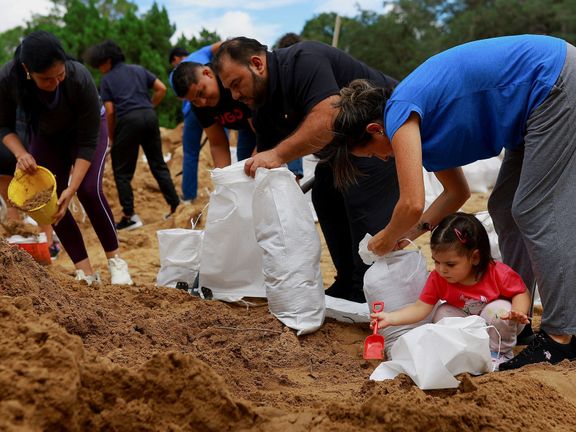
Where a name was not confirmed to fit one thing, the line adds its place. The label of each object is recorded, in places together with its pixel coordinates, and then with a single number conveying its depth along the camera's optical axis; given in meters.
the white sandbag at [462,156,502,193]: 8.23
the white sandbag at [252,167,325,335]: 3.58
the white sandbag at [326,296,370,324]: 3.78
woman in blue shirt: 2.72
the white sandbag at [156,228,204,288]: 4.27
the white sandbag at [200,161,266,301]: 3.80
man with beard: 3.54
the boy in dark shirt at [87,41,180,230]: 6.95
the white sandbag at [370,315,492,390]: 2.54
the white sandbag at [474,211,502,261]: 4.16
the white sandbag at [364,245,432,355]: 3.25
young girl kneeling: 3.02
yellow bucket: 4.17
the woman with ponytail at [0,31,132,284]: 3.91
